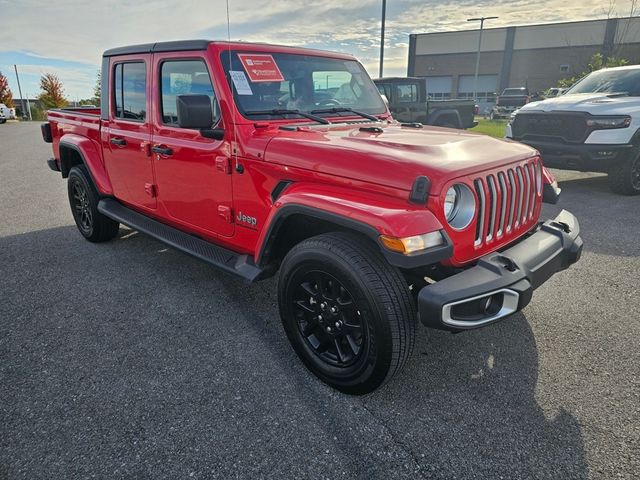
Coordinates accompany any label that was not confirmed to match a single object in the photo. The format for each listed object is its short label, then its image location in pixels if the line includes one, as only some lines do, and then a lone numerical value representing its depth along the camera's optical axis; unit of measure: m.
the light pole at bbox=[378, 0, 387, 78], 13.85
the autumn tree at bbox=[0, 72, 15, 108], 46.39
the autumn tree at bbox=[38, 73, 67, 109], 52.50
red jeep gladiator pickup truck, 2.15
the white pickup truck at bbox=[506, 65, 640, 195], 6.46
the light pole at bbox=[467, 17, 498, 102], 34.80
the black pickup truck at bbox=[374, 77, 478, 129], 11.54
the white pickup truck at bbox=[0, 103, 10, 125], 31.82
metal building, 38.91
